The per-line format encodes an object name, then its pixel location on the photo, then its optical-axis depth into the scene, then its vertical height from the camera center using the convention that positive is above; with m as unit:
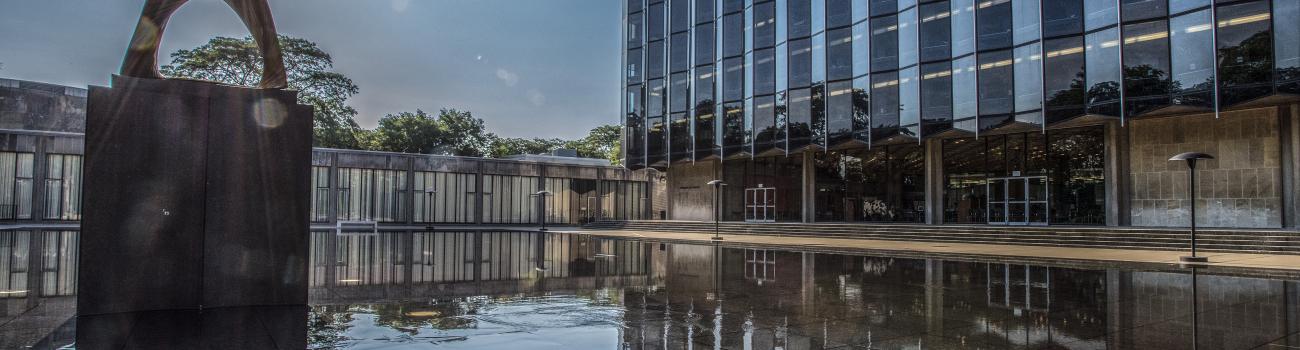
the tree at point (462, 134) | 68.62 +6.50
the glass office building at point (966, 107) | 24.84 +3.98
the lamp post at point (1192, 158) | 16.88 +1.10
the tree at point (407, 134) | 65.06 +6.02
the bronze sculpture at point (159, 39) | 8.27 +1.88
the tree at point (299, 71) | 43.47 +7.87
